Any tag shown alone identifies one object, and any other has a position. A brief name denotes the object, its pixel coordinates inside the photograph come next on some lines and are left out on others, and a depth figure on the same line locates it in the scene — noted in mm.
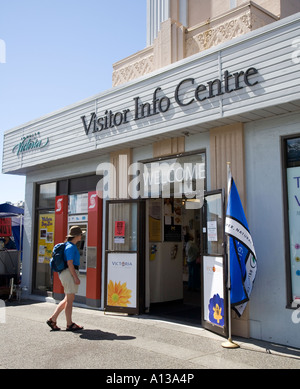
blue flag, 5875
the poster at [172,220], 9414
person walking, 6766
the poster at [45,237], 10914
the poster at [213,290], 6254
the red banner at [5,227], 11328
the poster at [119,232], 8430
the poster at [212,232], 6629
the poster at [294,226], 5887
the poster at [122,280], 8016
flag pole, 5738
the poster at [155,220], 9008
